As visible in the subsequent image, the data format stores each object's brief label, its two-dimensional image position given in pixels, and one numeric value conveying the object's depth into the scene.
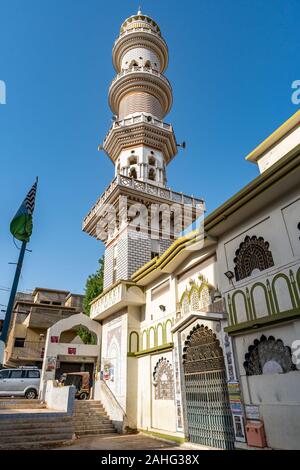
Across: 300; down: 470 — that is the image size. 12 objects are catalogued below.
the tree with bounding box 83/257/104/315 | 23.94
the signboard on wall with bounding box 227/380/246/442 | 7.21
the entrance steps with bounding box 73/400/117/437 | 11.62
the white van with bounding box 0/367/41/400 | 15.85
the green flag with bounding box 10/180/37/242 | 13.53
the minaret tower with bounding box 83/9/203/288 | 16.36
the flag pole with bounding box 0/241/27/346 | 10.45
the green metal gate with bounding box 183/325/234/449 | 8.02
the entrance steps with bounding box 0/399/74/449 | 9.00
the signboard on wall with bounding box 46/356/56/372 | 14.90
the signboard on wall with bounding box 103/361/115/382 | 13.77
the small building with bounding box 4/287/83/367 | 29.98
